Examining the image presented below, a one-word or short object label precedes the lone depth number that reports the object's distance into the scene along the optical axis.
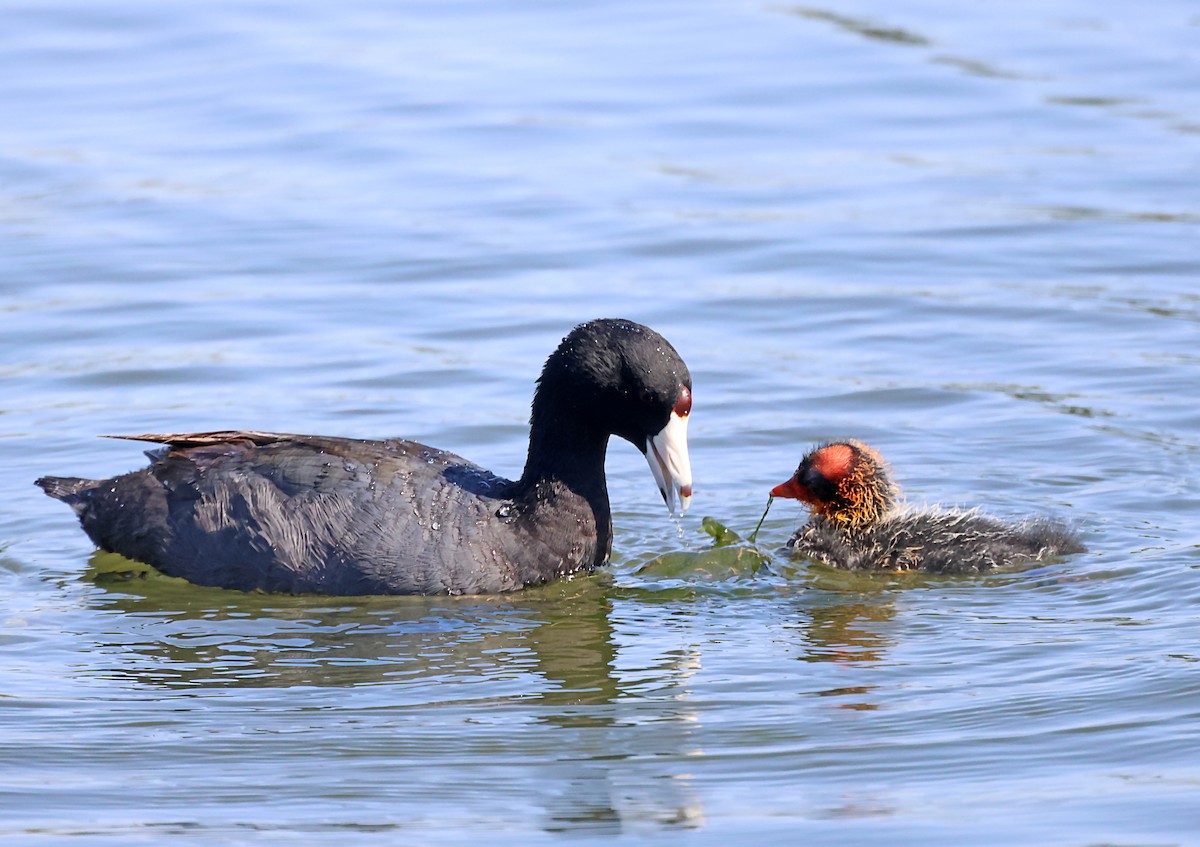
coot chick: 16.02
